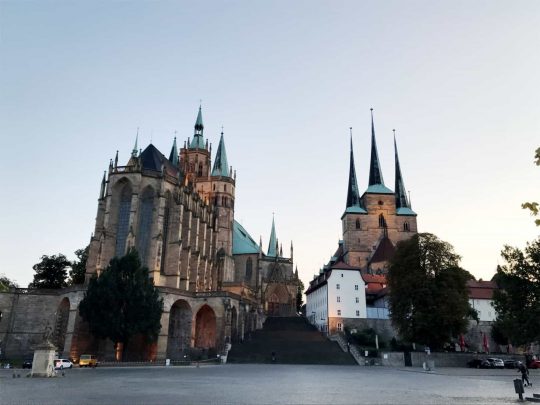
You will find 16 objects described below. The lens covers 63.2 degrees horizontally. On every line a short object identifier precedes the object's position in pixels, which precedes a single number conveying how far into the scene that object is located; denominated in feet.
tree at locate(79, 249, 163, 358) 127.75
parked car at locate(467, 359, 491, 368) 129.08
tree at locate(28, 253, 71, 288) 205.46
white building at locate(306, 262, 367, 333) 190.33
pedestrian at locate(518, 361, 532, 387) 65.77
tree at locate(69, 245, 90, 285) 207.21
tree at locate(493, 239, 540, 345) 119.65
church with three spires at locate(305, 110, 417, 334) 193.06
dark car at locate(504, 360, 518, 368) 131.62
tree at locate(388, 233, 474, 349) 136.87
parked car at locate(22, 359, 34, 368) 111.55
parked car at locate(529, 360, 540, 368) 133.69
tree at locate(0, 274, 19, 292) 265.77
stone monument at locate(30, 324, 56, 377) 79.56
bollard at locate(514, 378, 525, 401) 49.47
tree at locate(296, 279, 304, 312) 338.21
